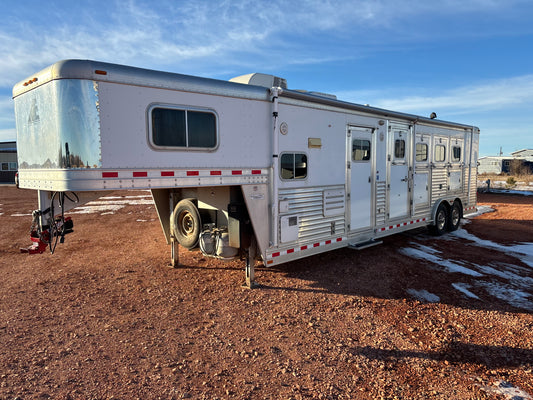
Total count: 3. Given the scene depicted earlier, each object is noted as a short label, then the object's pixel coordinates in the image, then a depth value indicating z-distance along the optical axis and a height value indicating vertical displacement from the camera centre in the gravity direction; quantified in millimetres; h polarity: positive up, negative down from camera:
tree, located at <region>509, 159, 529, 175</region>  41172 -10
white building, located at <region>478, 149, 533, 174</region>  59219 +1058
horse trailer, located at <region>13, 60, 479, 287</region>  4215 +206
